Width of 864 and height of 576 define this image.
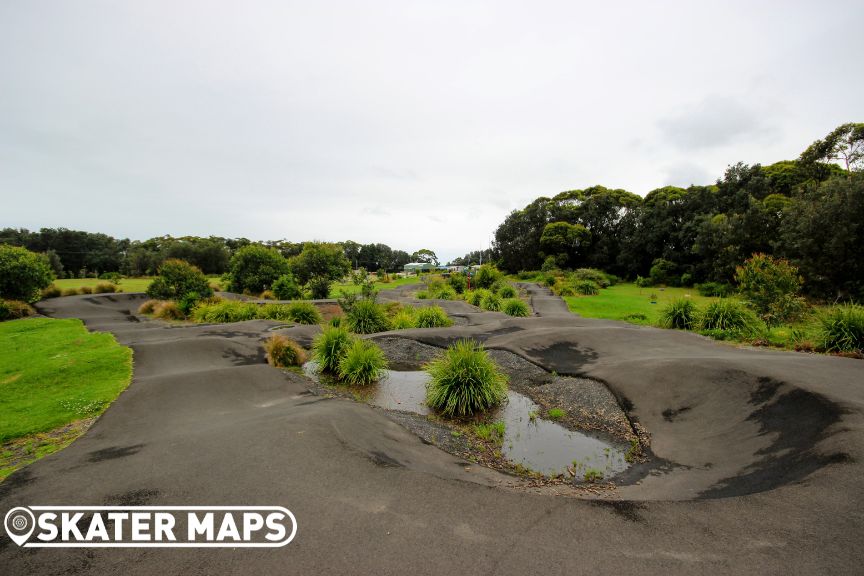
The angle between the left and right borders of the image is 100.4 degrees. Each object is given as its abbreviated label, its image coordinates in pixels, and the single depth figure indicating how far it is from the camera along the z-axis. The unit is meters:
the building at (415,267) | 87.81
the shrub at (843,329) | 9.29
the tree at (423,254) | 142.26
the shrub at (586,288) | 35.38
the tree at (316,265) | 33.81
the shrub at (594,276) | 41.50
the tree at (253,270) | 31.31
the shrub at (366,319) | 17.70
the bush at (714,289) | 28.64
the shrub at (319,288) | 32.57
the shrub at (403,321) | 18.11
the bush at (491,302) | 25.92
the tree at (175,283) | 23.59
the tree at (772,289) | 13.39
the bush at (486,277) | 39.22
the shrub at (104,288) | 29.07
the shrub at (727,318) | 13.02
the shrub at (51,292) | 25.93
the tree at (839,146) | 30.08
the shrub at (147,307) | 22.56
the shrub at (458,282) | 38.66
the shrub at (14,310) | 18.77
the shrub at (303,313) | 19.84
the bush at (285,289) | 29.48
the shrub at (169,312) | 20.83
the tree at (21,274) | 20.41
